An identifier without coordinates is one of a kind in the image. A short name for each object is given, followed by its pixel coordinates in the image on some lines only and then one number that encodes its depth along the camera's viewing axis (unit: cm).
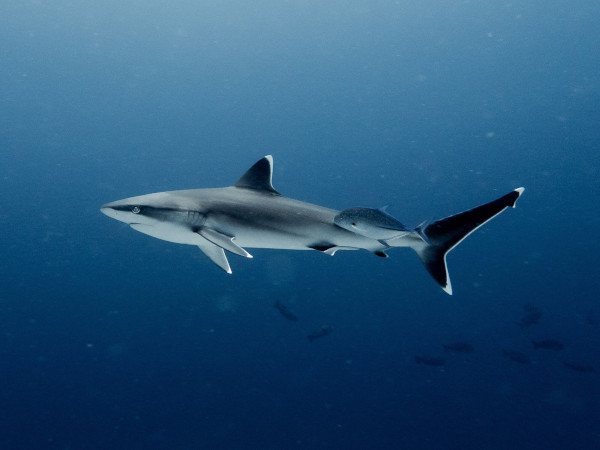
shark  447
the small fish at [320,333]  1698
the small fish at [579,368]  1683
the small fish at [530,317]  1745
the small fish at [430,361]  1623
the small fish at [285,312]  1627
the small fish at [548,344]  1677
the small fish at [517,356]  1662
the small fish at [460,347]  1623
